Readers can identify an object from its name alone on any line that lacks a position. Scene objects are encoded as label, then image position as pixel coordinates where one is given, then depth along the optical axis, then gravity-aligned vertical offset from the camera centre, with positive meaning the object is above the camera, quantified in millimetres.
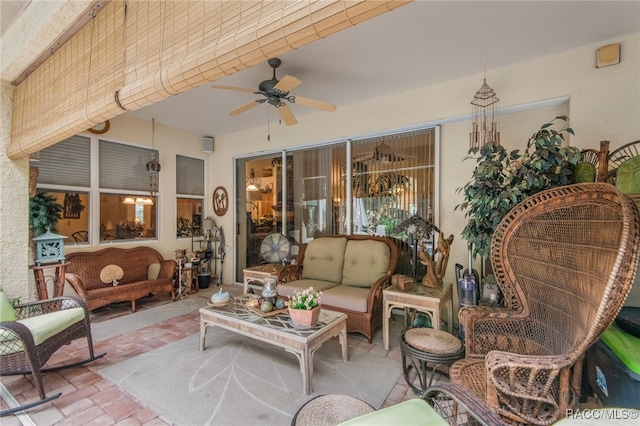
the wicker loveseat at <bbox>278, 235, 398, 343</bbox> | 3059 -839
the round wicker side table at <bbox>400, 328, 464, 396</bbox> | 1819 -933
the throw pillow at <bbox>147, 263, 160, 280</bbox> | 4535 -996
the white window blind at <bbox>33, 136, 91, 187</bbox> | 3788 +684
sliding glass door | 3768 +314
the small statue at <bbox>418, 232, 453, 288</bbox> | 2996 -583
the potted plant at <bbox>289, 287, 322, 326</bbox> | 2285 -819
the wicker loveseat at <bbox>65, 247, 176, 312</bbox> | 3626 -943
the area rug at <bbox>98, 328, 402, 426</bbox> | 1924 -1402
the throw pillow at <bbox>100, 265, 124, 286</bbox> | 3941 -917
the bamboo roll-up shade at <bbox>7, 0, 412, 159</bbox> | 1043 +801
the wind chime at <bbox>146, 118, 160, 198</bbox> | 4789 +688
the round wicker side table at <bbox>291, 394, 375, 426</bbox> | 1271 -969
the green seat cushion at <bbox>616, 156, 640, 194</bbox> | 1978 +259
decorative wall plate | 5648 +214
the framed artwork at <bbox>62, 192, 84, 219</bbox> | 3960 +72
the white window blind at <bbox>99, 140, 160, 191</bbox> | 4367 +748
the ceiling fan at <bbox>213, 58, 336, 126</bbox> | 2719 +1220
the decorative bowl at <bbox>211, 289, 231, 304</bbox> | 2803 -895
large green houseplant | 2088 +265
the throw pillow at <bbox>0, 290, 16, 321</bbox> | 2235 -821
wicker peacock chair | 1292 -508
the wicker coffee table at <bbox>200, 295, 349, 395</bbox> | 2123 -1006
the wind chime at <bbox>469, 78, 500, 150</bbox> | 3064 +1128
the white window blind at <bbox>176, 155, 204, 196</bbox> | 5363 +721
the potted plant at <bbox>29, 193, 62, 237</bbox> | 3250 -37
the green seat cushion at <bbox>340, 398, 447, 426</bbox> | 1041 -840
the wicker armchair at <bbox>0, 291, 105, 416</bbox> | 1973 -970
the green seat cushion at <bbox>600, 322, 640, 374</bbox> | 1425 -758
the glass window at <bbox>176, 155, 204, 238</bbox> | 5363 +326
